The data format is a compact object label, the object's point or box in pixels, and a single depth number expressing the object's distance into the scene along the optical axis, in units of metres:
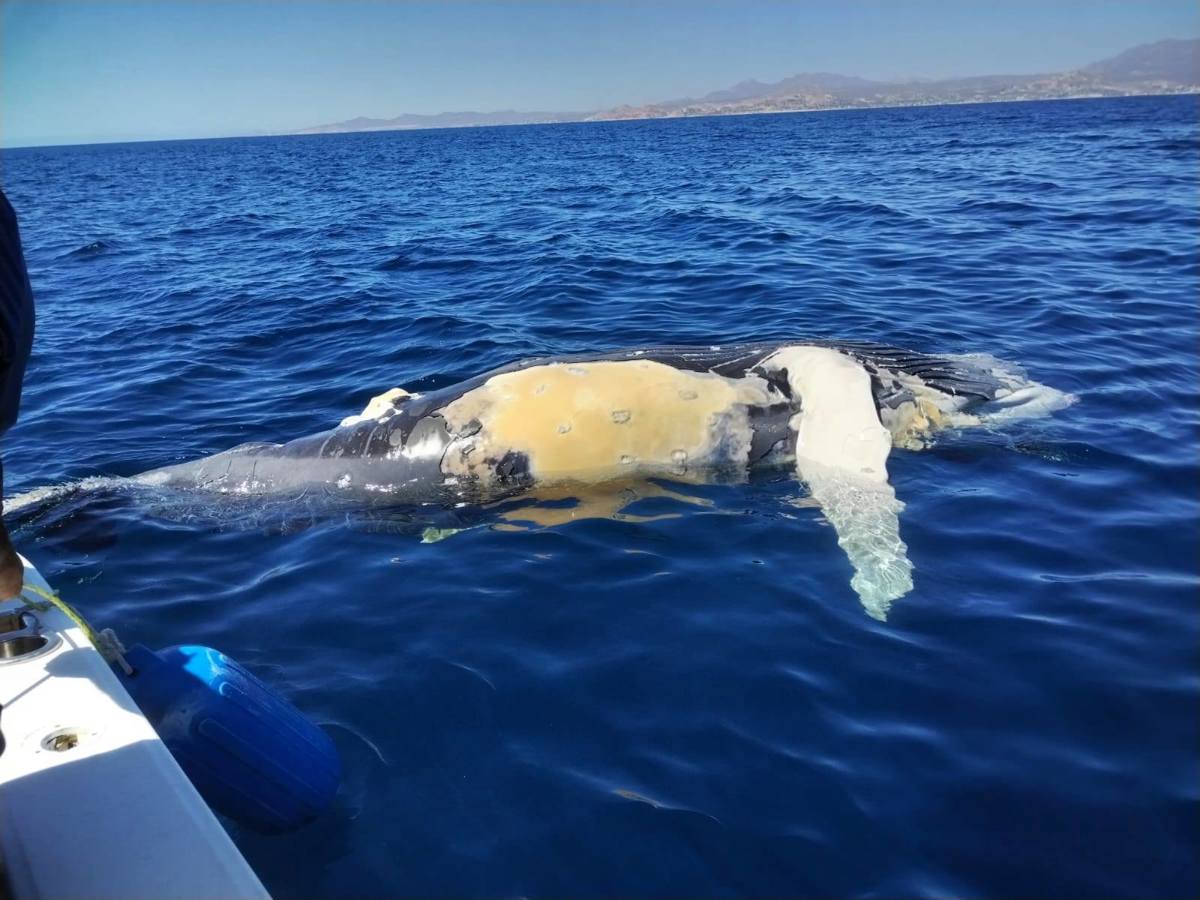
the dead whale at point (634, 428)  8.02
